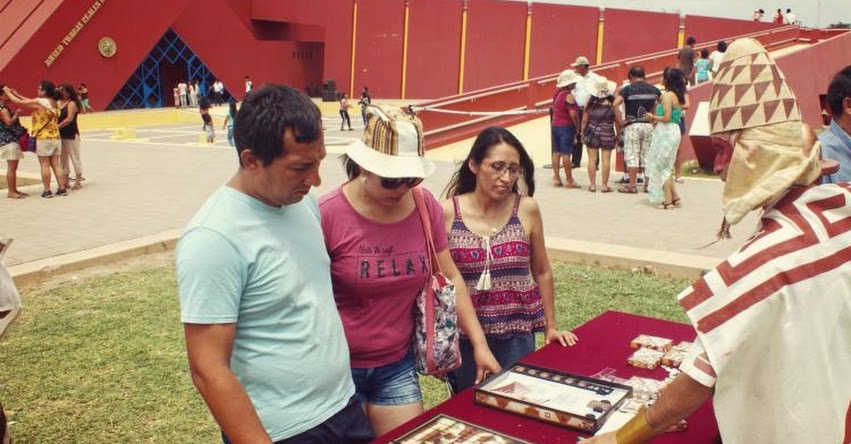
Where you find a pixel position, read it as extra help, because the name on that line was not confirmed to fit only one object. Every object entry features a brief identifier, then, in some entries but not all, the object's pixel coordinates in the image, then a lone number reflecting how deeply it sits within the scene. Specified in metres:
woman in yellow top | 11.49
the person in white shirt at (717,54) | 19.86
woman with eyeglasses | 3.48
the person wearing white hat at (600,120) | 10.92
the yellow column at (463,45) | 34.78
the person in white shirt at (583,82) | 11.02
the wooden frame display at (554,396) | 2.45
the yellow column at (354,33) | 35.91
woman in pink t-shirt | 2.78
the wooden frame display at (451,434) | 2.31
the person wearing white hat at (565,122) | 11.30
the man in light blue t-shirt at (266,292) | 1.99
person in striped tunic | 1.69
